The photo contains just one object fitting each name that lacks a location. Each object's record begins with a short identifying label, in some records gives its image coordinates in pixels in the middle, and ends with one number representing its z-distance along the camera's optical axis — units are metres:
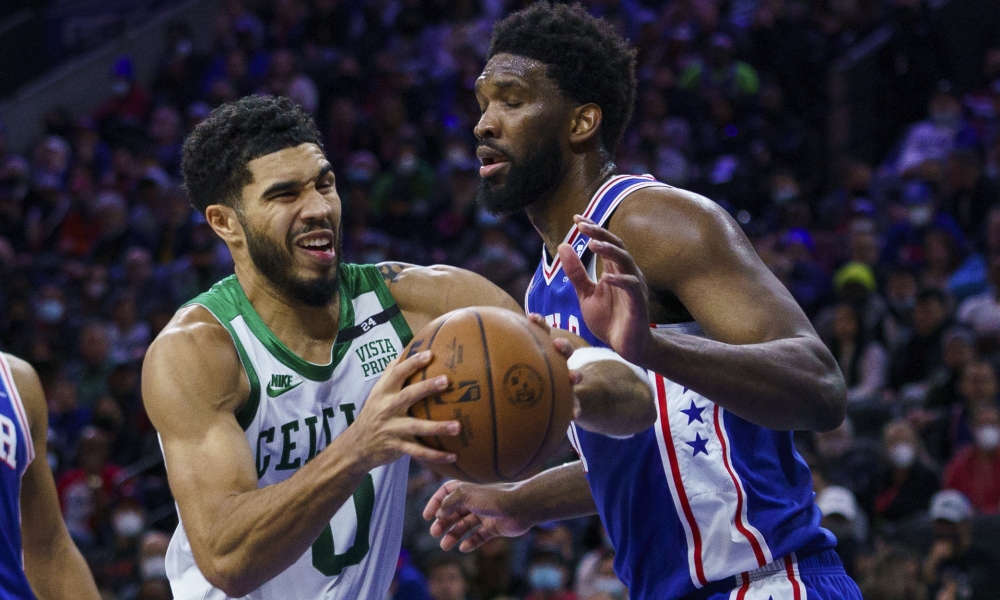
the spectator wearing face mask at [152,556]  15.09
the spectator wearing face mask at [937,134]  21.67
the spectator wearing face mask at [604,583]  13.46
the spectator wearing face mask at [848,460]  14.85
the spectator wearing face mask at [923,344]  16.52
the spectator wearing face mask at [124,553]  15.66
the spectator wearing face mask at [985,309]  16.62
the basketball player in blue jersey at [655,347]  5.49
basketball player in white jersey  6.49
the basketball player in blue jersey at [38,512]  7.64
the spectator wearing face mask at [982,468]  14.35
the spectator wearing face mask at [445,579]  13.66
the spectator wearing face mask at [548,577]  13.52
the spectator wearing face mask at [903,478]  14.58
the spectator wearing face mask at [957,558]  12.91
